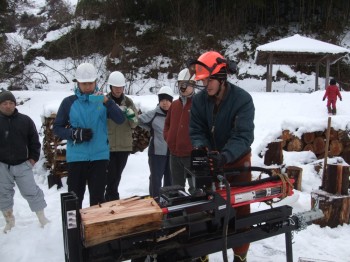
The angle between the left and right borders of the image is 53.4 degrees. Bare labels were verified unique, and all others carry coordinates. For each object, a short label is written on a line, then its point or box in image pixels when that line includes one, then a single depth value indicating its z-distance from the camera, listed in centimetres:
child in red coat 912
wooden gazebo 1375
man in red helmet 253
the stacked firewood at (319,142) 679
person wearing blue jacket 343
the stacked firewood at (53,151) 622
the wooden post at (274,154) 604
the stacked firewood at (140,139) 769
